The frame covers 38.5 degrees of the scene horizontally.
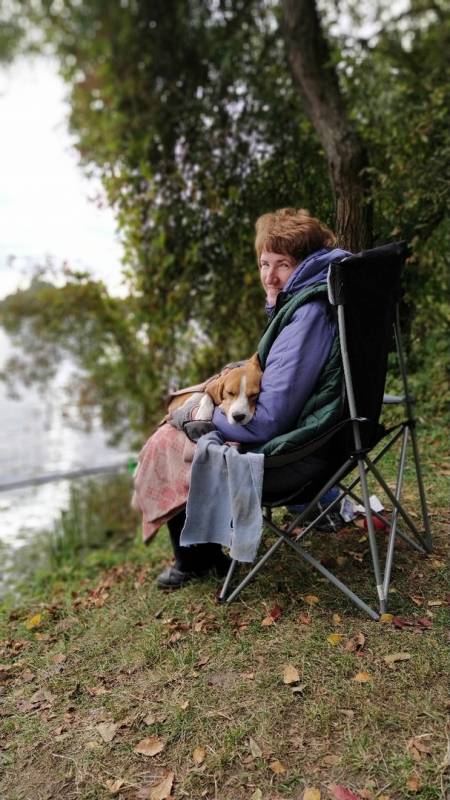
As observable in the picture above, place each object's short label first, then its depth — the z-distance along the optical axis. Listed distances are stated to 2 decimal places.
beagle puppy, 2.67
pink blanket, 2.89
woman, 2.64
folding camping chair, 2.52
